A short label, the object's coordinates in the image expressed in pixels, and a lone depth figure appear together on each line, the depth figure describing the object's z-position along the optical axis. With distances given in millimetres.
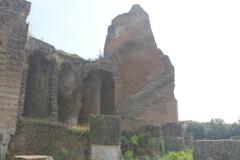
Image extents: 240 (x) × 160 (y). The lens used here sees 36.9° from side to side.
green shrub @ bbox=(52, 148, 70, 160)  11198
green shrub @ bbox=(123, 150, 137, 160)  10320
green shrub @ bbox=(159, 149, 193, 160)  9844
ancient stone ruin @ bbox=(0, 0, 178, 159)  16344
